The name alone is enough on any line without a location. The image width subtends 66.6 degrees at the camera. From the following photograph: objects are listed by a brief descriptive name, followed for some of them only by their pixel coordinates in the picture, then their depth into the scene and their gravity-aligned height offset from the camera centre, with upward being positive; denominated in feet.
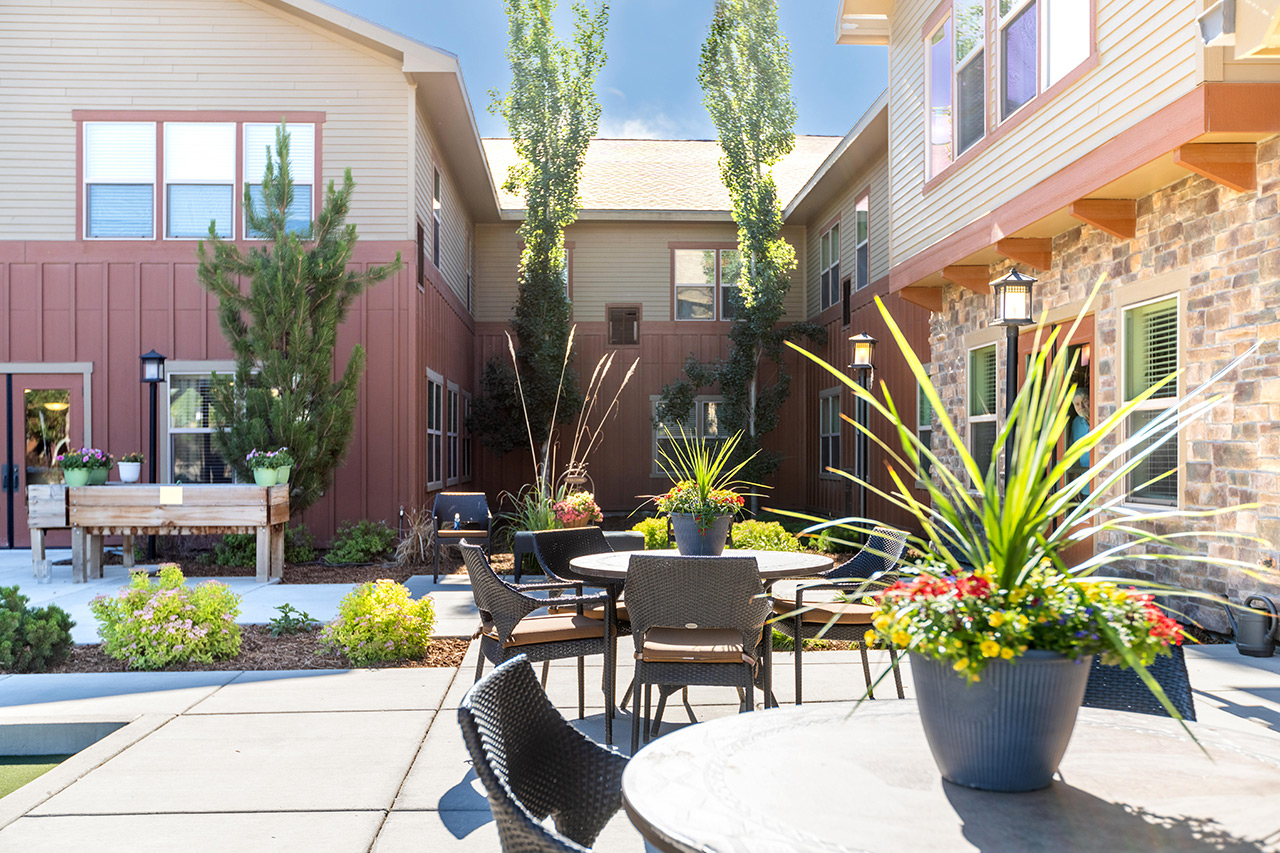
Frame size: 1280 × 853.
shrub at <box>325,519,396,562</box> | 33.40 -4.28
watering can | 17.29 -3.65
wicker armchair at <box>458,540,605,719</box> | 12.88 -2.88
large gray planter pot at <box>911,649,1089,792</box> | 5.32 -1.63
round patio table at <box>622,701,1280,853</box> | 4.82 -2.06
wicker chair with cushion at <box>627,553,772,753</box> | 11.94 -2.40
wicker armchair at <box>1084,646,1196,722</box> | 7.86 -2.22
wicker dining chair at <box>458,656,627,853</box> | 6.09 -2.28
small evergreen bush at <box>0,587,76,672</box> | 16.81 -3.80
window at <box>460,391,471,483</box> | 50.52 -1.05
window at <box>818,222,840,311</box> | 50.11 +8.15
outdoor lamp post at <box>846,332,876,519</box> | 37.56 -0.85
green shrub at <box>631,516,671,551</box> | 27.91 -3.23
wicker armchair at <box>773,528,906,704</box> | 14.03 -2.82
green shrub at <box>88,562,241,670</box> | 17.12 -3.64
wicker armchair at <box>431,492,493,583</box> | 32.27 -3.04
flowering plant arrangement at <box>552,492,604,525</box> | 29.48 -2.69
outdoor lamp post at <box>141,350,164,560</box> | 33.12 +1.56
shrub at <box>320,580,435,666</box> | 17.57 -3.77
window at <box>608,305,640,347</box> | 54.65 +5.48
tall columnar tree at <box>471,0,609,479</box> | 49.03 +12.11
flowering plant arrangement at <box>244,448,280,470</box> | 29.35 -1.22
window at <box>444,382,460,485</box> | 45.70 -0.64
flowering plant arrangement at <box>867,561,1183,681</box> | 5.24 -1.08
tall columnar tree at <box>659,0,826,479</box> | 48.52 +12.66
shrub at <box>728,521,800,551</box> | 26.43 -3.14
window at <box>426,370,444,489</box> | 40.98 -0.34
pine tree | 30.40 +2.68
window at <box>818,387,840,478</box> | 49.51 -0.30
